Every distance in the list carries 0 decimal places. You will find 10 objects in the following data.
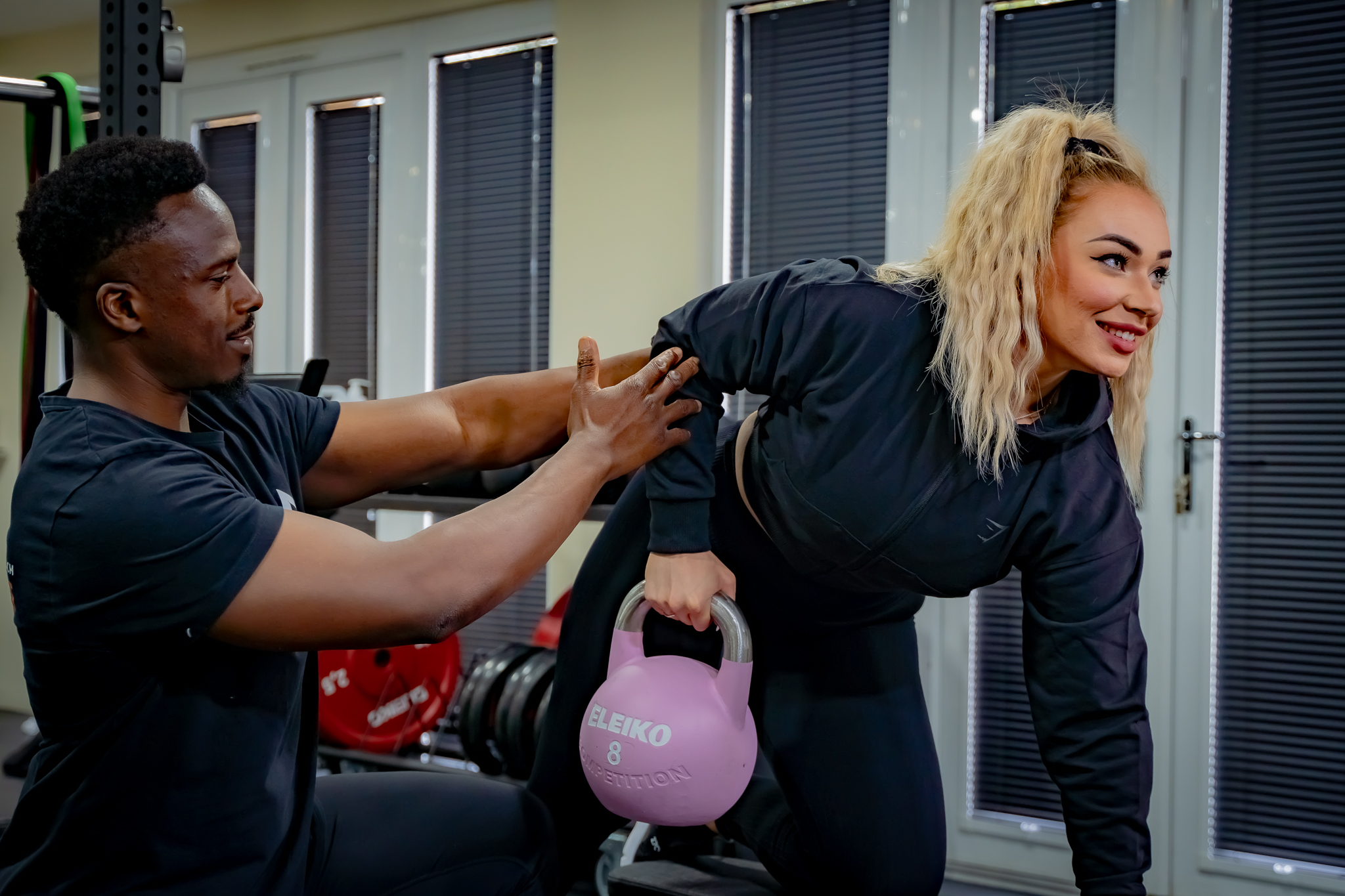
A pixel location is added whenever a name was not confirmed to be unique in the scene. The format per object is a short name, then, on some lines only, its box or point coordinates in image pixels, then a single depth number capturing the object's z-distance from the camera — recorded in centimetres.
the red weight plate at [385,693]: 330
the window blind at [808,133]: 330
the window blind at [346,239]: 426
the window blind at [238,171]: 450
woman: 140
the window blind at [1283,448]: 279
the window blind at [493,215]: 393
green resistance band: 191
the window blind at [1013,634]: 306
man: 107
